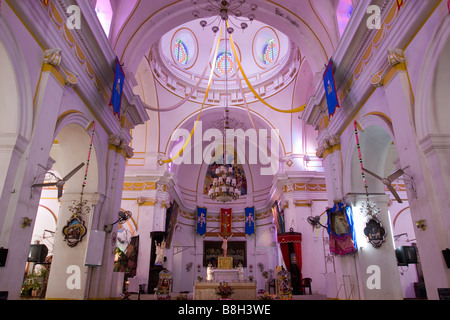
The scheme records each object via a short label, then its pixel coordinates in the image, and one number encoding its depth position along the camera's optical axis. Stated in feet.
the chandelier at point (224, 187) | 39.68
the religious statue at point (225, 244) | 52.01
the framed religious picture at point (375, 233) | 22.06
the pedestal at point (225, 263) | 44.88
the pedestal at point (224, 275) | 42.96
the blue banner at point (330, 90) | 24.23
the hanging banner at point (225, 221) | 64.90
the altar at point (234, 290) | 34.53
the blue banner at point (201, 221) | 63.66
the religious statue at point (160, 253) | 41.51
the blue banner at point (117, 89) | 24.45
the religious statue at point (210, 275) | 43.39
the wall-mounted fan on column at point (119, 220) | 25.62
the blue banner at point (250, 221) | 63.72
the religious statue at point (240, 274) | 43.62
